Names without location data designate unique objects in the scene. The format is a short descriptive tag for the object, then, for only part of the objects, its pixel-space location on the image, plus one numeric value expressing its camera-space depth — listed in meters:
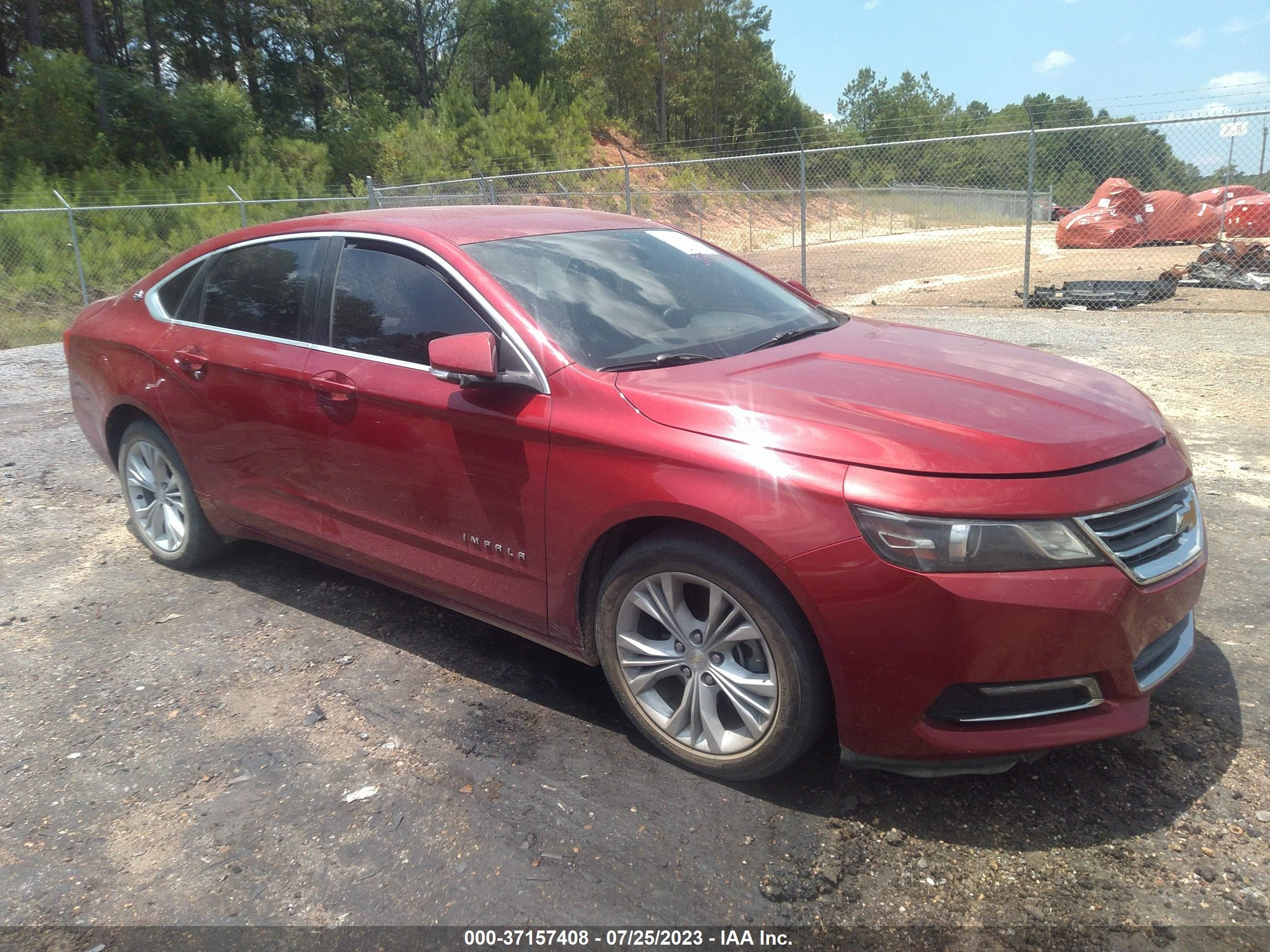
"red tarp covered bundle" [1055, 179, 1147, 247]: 21.75
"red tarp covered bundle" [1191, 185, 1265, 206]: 20.77
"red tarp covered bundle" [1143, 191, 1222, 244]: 21.36
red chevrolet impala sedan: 2.30
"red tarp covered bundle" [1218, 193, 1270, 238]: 19.89
